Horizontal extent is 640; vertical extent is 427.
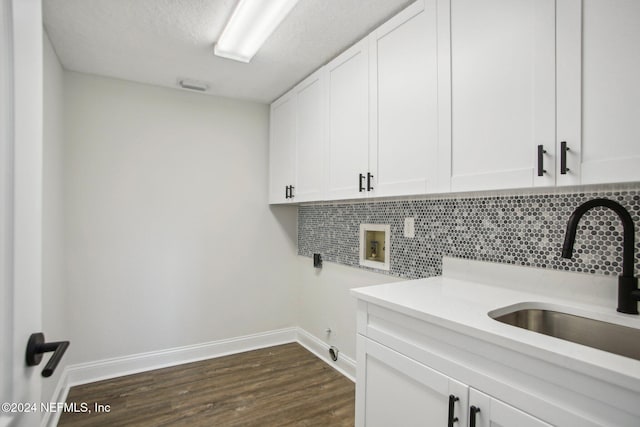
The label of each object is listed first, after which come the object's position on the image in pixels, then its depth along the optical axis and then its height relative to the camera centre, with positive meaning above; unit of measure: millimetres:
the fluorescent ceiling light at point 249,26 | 1730 +1074
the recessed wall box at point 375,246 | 2309 -252
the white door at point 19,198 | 646 +23
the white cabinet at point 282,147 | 2873 +587
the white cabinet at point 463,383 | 778 -502
